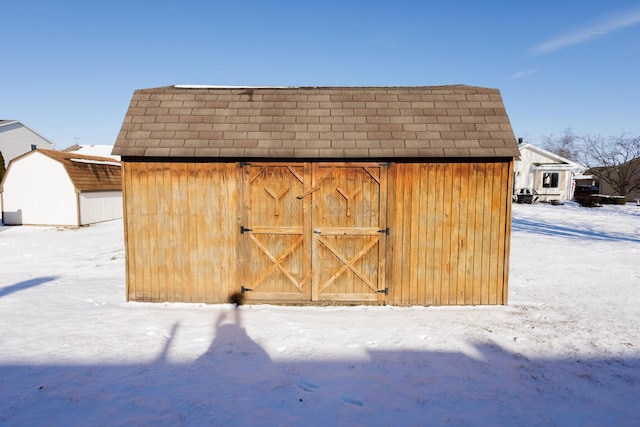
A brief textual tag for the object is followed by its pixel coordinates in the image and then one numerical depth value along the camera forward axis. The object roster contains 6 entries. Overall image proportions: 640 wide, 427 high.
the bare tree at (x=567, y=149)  60.78
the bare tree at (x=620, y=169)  37.50
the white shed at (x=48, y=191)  17.56
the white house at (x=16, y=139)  32.41
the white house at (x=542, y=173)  31.20
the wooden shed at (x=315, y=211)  6.38
